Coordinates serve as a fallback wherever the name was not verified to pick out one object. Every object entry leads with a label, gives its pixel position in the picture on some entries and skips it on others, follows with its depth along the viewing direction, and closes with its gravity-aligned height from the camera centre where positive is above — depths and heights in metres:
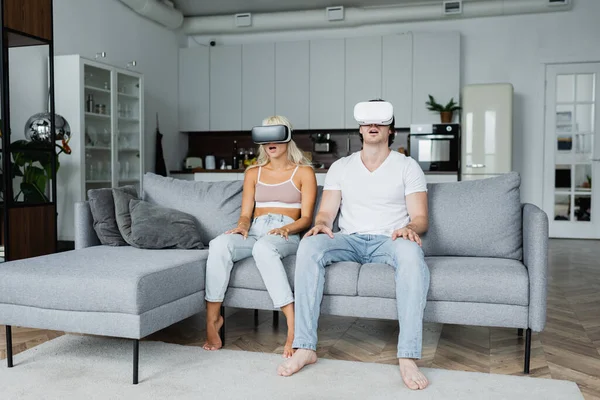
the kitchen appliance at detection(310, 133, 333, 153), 7.67 +0.28
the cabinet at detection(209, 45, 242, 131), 7.88 +1.01
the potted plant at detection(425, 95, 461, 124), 7.00 +0.68
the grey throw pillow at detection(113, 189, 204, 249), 3.15 -0.32
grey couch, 2.39 -0.48
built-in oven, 6.87 +0.23
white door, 7.25 +0.19
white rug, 2.23 -0.85
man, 2.43 -0.31
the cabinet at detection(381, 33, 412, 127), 7.25 +1.11
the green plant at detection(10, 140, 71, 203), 4.34 -0.04
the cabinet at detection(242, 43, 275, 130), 7.75 +1.06
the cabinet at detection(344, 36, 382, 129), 7.36 +1.16
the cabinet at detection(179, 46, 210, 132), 8.00 +1.02
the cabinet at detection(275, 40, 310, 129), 7.63 +1.07
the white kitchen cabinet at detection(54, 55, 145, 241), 5.36 +0.36
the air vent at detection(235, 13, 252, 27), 7.68 +1.86
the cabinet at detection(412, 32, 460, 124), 7.14 +1.15
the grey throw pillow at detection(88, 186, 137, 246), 3.29 -0.30
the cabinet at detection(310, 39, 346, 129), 7.51 +1.02
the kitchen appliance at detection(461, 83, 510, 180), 6.84 +0.41
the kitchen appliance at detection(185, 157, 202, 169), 7.93 +0.04
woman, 2.72 -0.31
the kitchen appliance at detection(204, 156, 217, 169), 7.92 +0.04
